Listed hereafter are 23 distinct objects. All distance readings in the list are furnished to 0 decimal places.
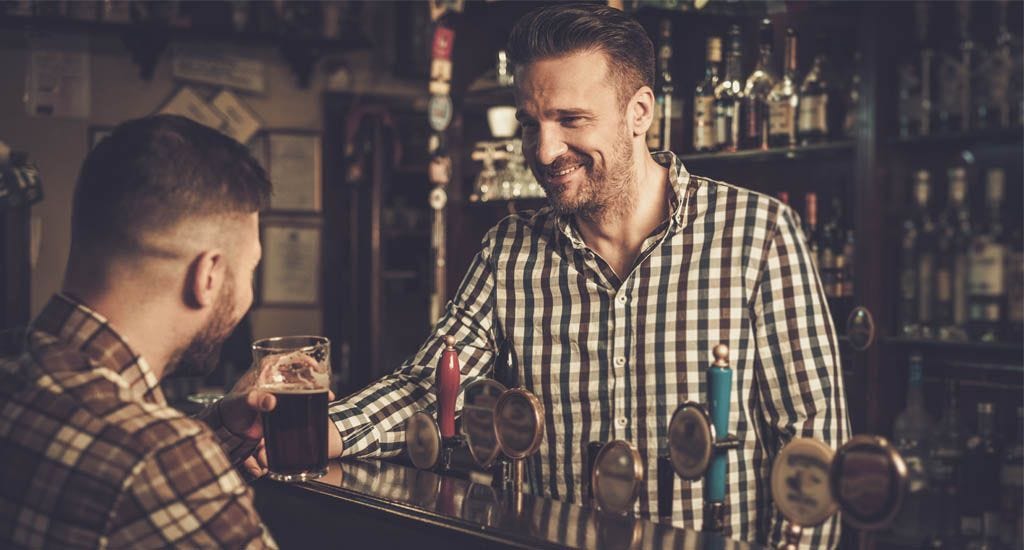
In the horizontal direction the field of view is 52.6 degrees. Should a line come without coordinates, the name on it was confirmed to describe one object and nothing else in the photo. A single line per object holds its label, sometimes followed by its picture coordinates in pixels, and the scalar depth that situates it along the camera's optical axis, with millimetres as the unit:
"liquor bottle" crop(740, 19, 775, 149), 3111
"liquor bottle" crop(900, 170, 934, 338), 2857
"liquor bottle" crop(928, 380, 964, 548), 2785
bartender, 1714
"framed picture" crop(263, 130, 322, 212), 5910
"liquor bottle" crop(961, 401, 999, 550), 2727
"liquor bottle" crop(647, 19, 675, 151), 3256
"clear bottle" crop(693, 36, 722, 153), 3182
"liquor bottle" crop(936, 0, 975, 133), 2781
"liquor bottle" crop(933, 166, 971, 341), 2752
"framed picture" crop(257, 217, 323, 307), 5945
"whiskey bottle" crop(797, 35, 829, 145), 2982
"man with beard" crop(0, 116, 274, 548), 1010
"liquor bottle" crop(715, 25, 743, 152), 3143
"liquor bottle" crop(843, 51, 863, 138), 2875
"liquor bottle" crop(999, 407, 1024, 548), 2689
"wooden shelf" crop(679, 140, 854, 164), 2926
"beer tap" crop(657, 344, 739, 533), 1188
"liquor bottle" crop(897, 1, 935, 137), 2816
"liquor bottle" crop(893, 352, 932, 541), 2816
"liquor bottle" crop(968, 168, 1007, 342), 2689
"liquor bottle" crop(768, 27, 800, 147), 3047
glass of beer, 1444
